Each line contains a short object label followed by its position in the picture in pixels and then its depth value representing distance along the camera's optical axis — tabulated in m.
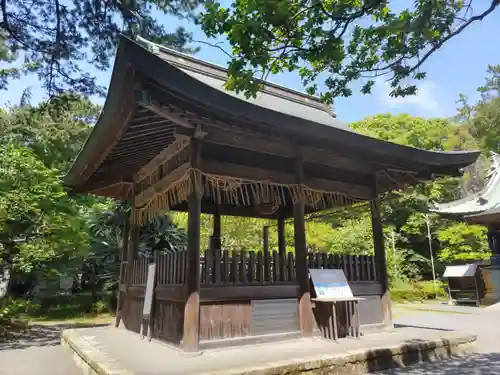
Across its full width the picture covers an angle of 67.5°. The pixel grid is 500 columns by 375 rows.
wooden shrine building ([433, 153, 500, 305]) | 15.18
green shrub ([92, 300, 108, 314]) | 14.41
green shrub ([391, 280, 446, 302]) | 17.62
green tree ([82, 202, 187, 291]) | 13.88
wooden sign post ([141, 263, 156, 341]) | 6.12
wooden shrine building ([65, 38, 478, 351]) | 4.62
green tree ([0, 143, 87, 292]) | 8.73
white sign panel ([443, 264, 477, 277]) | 15.63
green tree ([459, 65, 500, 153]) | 30.29
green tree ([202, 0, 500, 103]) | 3.38
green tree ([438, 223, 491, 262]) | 19.45
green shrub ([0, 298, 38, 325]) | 8.94
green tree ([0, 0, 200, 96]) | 6.18
